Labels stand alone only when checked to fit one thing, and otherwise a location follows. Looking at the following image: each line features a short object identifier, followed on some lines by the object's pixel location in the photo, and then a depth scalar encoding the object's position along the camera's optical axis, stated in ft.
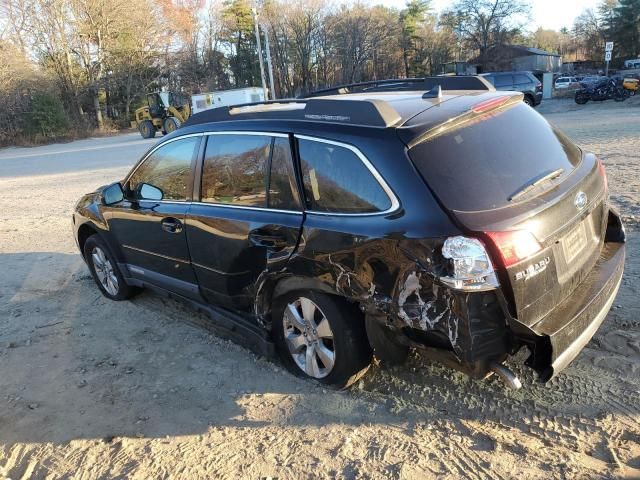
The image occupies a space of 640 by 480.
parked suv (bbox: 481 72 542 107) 74.69
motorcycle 81.51
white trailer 114.62
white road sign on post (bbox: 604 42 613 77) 90.25
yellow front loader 95.61
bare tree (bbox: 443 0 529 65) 189.78
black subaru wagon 8.16
